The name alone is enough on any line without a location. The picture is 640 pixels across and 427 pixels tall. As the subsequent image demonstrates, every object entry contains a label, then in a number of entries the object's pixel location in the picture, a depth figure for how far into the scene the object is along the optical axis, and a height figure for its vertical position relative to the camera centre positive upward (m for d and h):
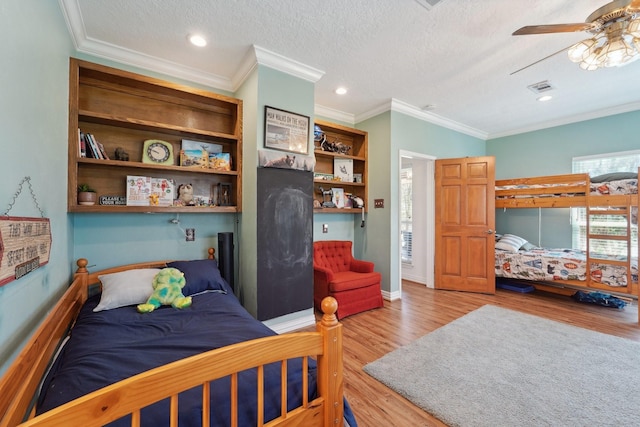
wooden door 4.00 -0.17
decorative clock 2.52 +0.59
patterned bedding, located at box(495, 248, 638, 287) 3.17 -0.73
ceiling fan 1.66 +1.27
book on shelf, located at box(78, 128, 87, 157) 2.15 +0.55
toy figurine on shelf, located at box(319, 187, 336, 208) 3.69 +0.23
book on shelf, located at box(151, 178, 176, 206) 2.53 +0.22
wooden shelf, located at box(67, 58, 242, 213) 2.19 +0.81
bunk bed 3.09 -0.50
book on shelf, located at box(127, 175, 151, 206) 2.40 +0.20
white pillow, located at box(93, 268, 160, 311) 1.88 -0.58
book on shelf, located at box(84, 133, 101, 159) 2.20 +0.55
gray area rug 1.59 -1.22
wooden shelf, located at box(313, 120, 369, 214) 3.64 +0.81
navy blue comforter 0.96 -0.72
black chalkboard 2.53 -0.30
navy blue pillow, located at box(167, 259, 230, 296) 2.23 -0.58
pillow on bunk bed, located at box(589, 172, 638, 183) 3.12 +0.47
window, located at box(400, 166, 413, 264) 4.81 +0.00
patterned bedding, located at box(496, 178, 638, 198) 3.07 +0.33
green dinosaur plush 1.92 -0.62
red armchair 3.05 -0.82
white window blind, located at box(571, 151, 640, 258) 3.74 -0.06
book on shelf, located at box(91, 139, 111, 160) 2.27 +0.53
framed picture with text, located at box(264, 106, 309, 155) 2.58 +0.85
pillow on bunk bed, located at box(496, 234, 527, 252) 4.11 -0.48
